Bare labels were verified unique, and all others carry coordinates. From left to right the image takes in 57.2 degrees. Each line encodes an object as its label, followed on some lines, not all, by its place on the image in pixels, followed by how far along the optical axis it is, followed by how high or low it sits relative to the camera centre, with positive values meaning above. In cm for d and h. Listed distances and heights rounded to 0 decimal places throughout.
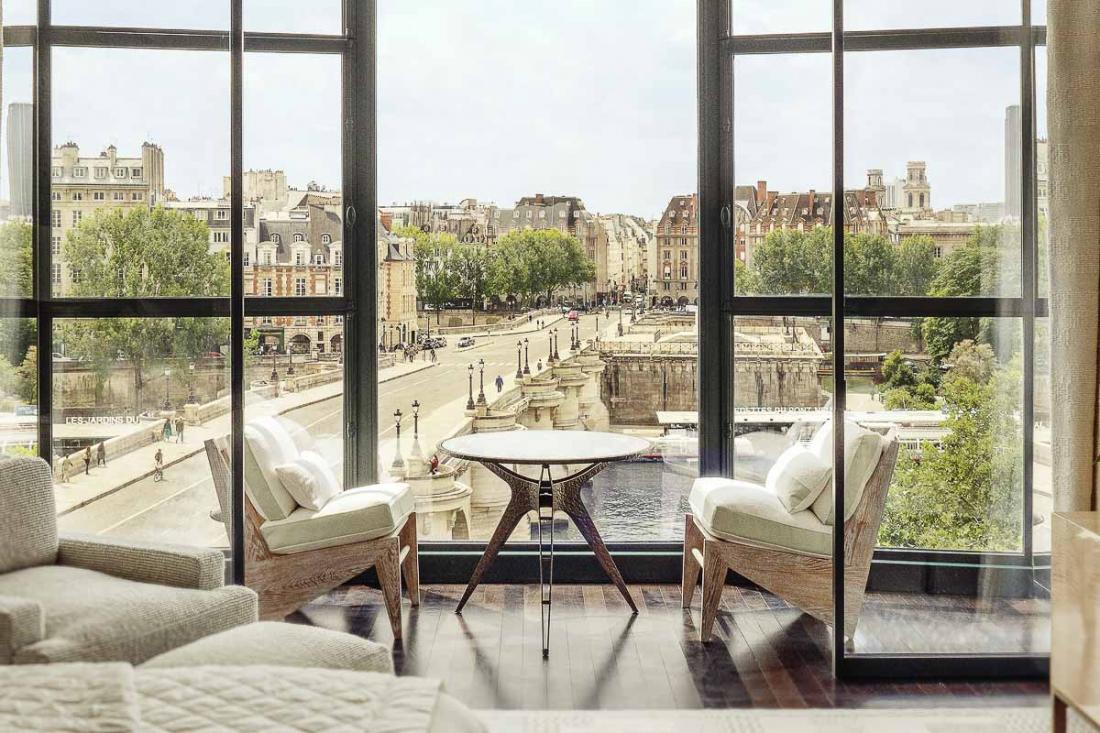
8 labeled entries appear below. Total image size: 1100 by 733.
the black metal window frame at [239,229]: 368 +46
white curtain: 317 +30
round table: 385 -56
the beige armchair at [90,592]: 229 -63
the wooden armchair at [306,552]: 368 -78
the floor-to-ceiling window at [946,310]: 327 +9
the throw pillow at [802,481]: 367 -53
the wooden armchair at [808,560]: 337 -80
